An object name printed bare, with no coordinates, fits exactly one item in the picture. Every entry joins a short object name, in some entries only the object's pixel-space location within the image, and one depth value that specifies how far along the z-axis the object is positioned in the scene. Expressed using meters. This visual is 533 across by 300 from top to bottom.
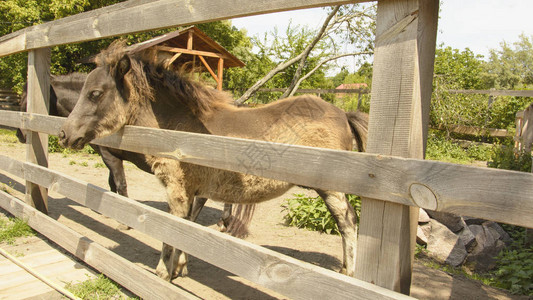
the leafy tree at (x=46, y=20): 14.39
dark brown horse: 5.27
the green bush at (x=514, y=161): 7.00
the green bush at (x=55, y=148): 10.84
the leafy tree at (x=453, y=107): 12.50
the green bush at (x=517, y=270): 4.03
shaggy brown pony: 3.11
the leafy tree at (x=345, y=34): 8.38
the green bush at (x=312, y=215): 5.53
